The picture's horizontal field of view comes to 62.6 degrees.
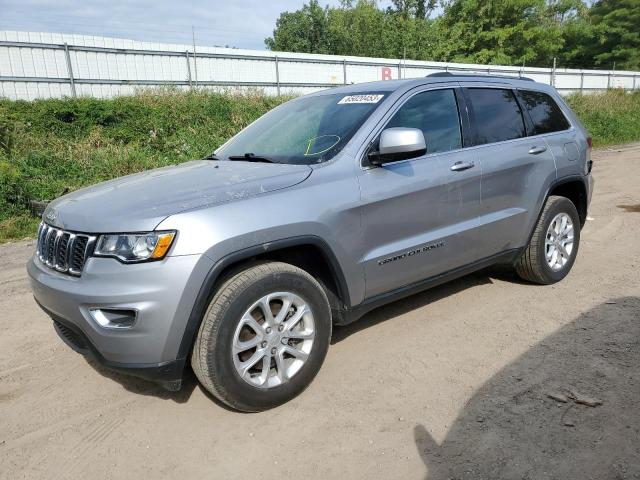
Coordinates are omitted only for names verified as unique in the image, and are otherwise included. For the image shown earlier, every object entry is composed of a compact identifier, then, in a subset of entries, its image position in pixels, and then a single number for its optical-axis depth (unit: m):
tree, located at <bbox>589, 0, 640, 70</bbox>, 40.97
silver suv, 2.55
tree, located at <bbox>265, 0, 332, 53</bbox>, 54.09
